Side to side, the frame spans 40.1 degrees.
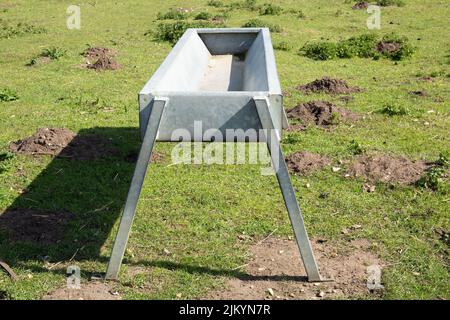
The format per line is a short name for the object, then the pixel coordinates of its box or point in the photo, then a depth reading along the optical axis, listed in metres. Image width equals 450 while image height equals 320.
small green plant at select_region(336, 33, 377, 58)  10.53
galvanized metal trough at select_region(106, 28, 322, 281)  4.10
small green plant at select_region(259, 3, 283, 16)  13.94
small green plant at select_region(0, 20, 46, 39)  12.57
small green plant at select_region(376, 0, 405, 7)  14.41
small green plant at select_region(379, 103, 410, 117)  7.71
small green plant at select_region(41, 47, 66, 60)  10.70
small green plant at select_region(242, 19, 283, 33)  12.32
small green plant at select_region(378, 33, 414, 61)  10.36
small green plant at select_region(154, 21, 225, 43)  11.84
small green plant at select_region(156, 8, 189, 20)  13.77
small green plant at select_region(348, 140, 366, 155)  6.59
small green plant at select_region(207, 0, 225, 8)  15.09
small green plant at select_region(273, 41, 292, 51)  11.02
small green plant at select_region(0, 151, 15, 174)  6.41
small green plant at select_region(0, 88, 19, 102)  8.58
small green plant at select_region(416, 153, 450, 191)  5.78
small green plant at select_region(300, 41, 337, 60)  10.46
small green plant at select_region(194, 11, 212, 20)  13.43
